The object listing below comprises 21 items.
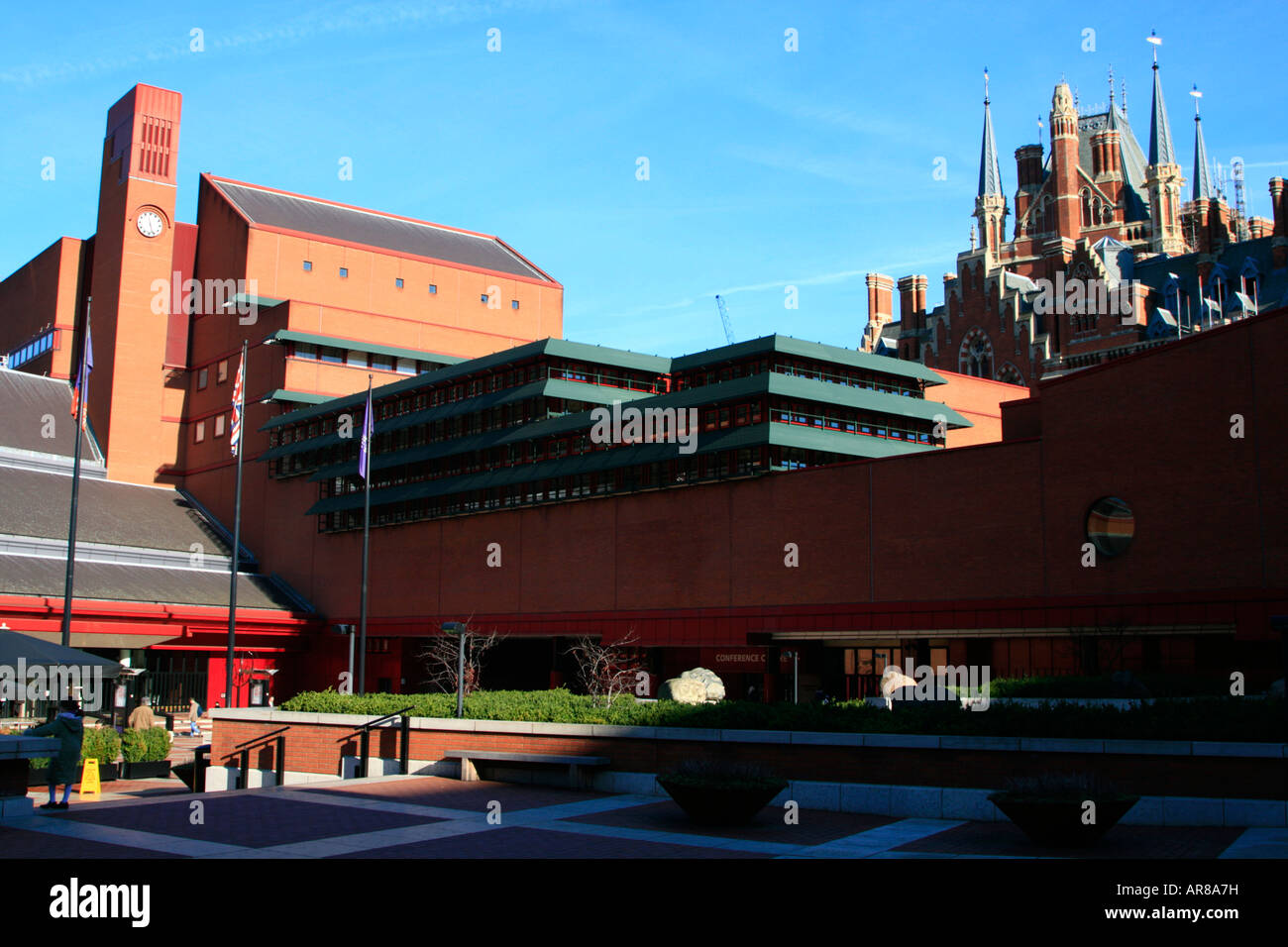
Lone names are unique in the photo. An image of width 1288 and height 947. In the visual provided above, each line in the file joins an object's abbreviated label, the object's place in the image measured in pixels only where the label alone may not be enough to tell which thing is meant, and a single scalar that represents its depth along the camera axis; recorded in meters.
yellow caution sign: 27.80
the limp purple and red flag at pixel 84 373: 38.59
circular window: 35.12
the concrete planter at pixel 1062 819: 14.70
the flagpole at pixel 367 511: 37.10
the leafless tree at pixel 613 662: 47.31
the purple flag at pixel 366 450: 41.88
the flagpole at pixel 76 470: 34.88
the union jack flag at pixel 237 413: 46.31
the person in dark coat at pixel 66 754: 19.19
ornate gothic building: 84.06
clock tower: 74.44
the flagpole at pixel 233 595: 39.78
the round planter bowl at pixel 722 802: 17.12
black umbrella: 21.83
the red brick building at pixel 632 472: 34.22
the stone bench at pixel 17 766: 17.05
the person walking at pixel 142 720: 33.68
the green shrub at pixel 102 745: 30.42
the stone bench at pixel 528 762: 21.66
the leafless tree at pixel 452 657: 53.59
